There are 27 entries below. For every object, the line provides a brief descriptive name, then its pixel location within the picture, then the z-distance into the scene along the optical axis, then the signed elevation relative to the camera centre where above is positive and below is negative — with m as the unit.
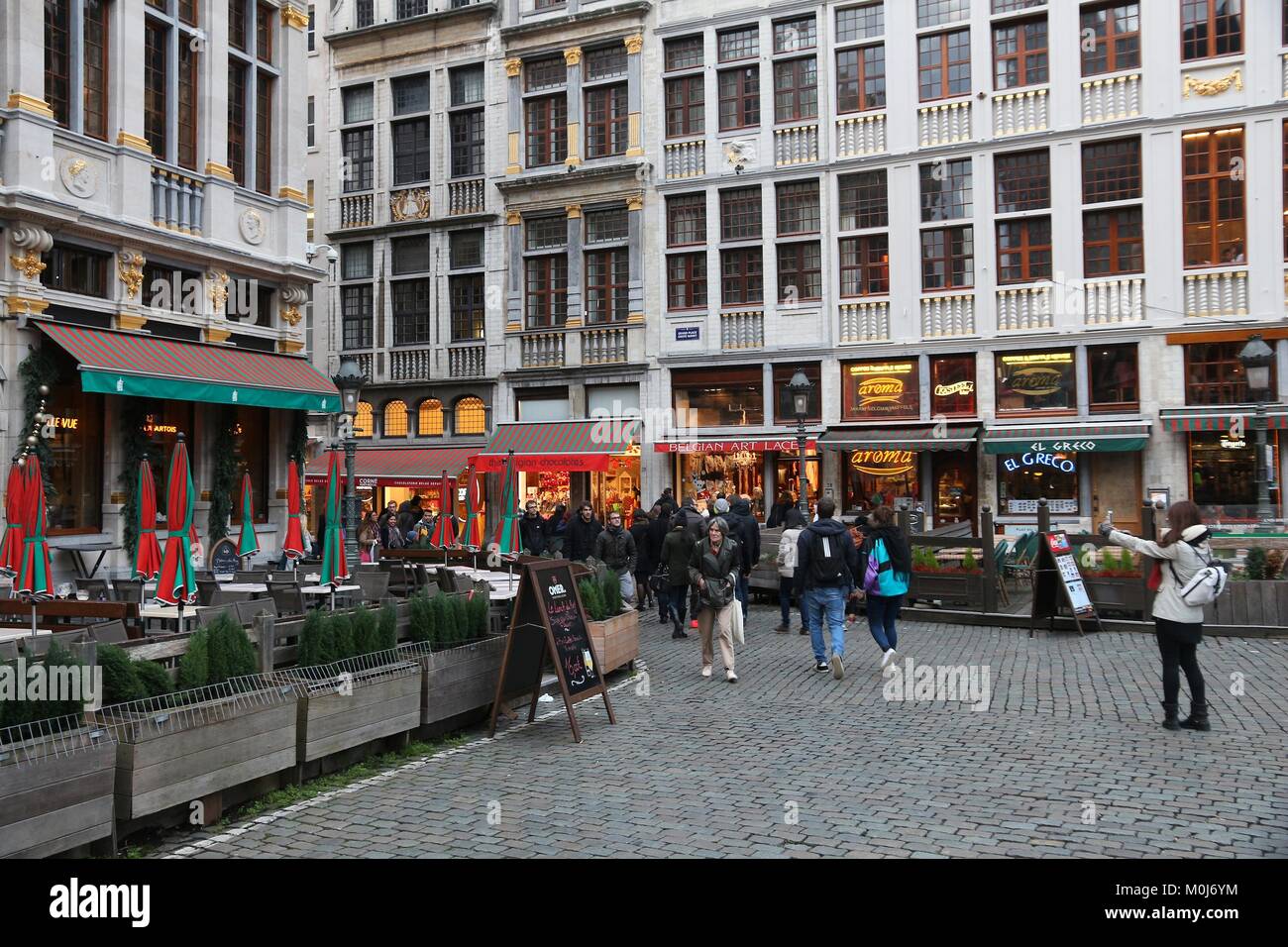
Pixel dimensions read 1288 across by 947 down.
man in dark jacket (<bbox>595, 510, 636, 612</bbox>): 15.52 -0.85
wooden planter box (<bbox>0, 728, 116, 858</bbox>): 4.92 -1.48
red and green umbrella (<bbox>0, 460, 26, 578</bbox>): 10.50 -0.23
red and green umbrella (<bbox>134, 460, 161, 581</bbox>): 10.94 -0.42
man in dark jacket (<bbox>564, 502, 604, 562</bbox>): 18.11 -0.72
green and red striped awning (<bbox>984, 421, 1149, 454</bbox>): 23.75 +1.23
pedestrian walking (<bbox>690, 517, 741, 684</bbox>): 11.08 -0.92
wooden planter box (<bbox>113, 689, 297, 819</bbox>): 5.70 -1.51
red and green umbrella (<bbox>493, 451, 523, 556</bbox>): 16.03 -0.39
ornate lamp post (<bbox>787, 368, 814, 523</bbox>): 20.59 +1.93
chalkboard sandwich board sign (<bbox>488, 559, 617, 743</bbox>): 8.71 -1.27
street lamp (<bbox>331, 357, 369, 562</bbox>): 17.20 +1.62
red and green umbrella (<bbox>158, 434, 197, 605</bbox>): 10.33 -0.40
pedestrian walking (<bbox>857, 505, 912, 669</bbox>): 11.39 -0.93
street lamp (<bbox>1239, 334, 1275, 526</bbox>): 15.20 +1.57
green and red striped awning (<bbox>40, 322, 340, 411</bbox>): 15.84 +2.30
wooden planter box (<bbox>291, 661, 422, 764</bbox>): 7.11 -1.58
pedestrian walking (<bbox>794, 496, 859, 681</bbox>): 11.37 -0.91
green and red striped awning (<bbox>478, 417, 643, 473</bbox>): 29.05 +1.52
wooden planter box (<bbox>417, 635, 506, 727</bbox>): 8.37 -1.57
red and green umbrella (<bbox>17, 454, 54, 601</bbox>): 10.43 -0.39
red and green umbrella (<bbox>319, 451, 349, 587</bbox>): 13.31 -0.69
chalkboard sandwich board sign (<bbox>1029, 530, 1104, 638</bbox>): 13.91 -1.31
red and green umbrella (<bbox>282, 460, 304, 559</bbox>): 16.42 -0.63
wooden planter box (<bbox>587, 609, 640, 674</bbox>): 10.79 -1.61
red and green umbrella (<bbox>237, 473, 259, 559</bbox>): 13.75 -0.51
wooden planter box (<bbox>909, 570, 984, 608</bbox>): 15.66 -1.52
